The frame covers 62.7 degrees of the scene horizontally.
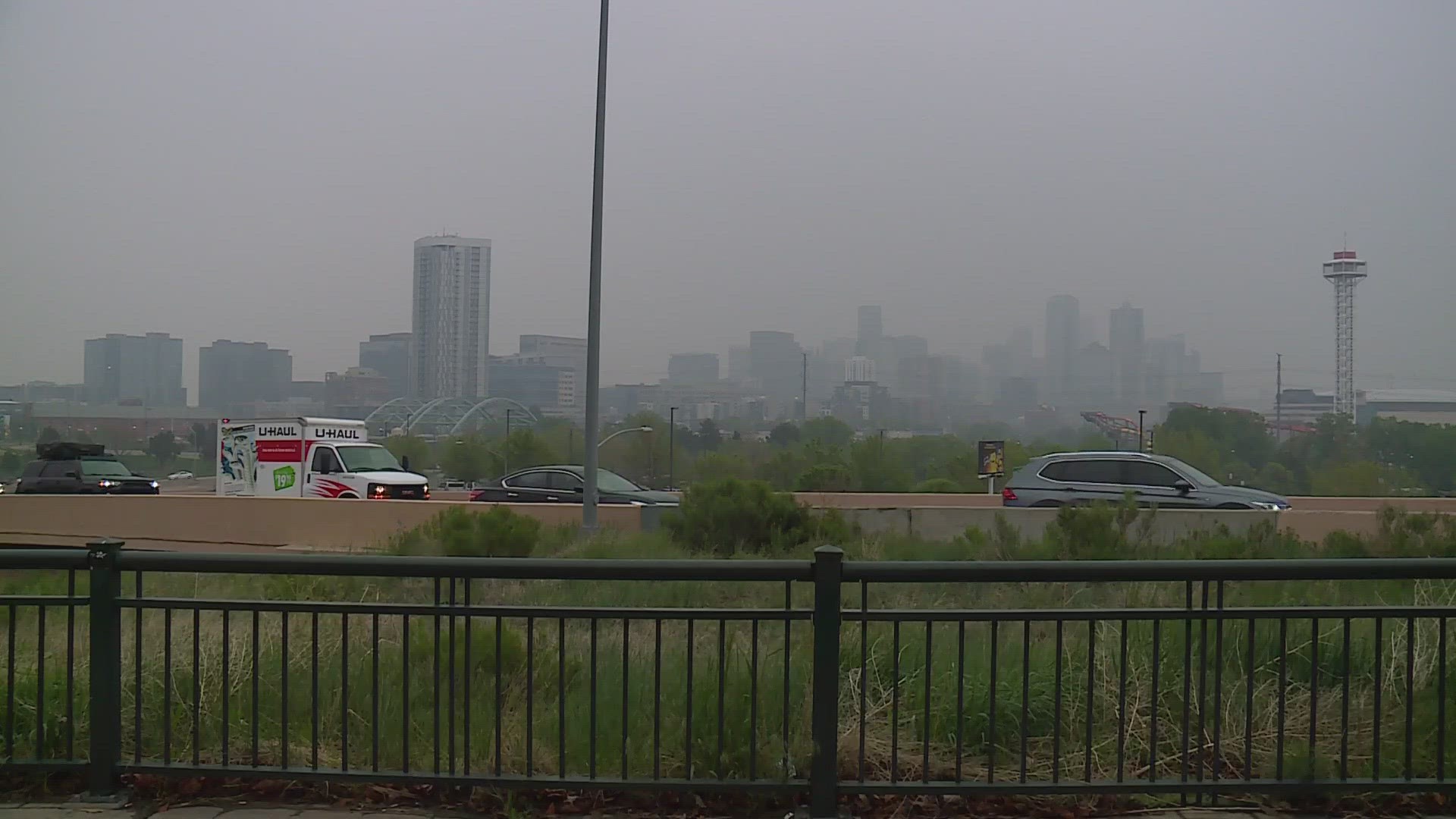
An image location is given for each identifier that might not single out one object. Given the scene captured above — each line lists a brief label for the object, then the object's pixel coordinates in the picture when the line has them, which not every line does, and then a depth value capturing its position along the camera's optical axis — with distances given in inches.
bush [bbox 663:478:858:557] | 800.3
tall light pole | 925.8
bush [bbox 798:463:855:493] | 1750.7
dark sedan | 1115.9
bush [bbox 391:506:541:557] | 717.3
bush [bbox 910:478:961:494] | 1689.1
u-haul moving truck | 1184.8
